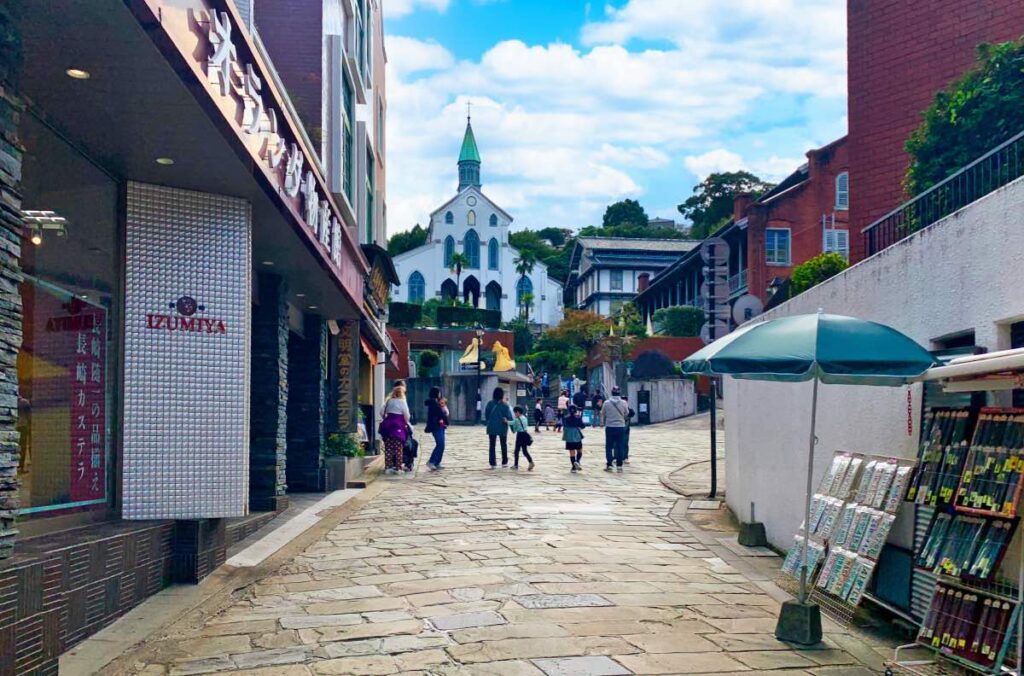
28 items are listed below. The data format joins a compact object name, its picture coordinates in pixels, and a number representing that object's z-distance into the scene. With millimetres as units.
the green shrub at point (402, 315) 52062
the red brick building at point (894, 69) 13953
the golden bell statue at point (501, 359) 39906
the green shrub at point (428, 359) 46438
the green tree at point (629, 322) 51094
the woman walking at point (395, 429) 18109
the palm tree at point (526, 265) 85750
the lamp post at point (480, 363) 39906
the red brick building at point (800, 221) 40625
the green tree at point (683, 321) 47562
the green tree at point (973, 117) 10016
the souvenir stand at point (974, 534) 5664
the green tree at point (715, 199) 70312
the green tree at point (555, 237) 117188
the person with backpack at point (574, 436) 19094
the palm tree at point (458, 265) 82312
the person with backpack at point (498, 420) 19922
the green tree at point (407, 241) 96875
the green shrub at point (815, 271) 17094
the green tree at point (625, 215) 105062
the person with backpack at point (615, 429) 19675
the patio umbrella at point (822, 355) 6801
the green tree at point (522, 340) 61938
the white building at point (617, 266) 75188
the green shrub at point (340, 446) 16750
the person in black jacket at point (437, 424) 19281
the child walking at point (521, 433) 19438
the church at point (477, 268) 84375
